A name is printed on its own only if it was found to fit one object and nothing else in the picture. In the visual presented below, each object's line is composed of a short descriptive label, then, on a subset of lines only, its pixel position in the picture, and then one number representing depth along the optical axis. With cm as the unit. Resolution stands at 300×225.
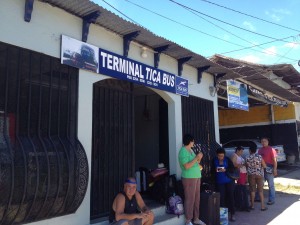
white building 426
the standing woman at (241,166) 814
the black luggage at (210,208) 660
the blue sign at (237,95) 1011
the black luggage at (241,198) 809
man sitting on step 484
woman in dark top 746
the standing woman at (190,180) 641
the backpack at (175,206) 650
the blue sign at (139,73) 586
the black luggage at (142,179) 743
